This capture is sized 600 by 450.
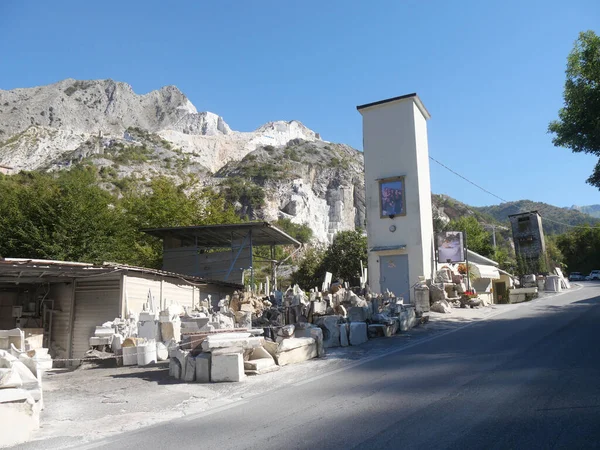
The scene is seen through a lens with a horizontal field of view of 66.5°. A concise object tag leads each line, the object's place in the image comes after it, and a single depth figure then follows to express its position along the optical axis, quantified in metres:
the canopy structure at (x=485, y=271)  30.97
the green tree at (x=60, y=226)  24.83
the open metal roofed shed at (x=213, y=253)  23.12
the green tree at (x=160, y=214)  32.38
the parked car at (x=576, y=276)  65.00
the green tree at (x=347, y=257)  44.28
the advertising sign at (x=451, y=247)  25.59
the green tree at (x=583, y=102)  15.67
